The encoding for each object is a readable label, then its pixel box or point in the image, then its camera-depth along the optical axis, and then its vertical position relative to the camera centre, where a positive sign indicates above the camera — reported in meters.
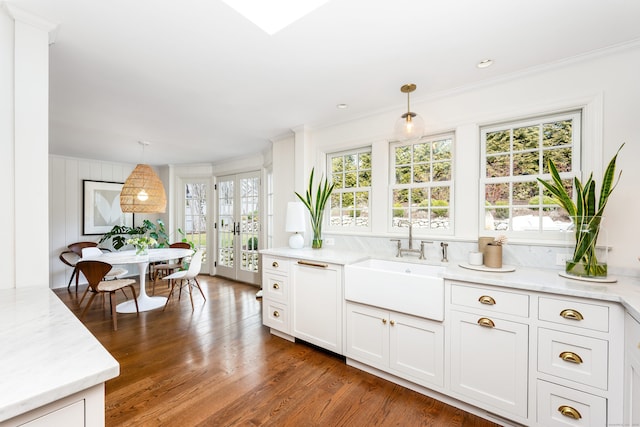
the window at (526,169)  2.09 +0.34
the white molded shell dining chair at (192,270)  3.71 -0.83
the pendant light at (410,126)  2.16 +0.67
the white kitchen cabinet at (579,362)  1.41 -0.82
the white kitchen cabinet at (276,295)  2.83 -0.91
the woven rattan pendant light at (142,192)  3.44 +0.22
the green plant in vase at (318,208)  3.19 +0.03
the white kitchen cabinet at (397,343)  1.94 -1.02
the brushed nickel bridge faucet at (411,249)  2.50 -0.36
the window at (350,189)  3.09 +0.25
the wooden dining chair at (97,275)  3.05 -0.74
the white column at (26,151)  1.44 +0.31
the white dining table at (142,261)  3.54 -0.66
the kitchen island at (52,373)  0.62 -0.42
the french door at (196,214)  5.88 -0.09
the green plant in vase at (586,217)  1.71 -0.04
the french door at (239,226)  5.09 -0.31
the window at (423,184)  2.59 +0.27
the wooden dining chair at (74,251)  4.83 -0.73
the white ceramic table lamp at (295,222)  3.16 -0.14
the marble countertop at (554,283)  1.41 -0.43
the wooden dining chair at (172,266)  4.48 -0.95
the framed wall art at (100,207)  5.18 +0.05
